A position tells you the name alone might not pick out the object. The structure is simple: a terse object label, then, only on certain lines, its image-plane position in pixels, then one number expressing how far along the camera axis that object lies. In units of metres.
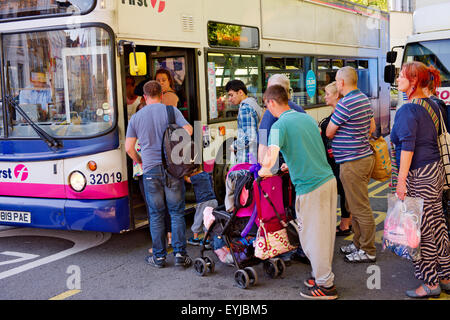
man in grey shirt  5.13
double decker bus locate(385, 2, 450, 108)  6.68
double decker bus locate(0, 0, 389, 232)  5.30
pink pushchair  4.59
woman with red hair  4.21
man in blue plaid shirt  5.33
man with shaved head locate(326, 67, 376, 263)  5.05
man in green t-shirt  4.16
